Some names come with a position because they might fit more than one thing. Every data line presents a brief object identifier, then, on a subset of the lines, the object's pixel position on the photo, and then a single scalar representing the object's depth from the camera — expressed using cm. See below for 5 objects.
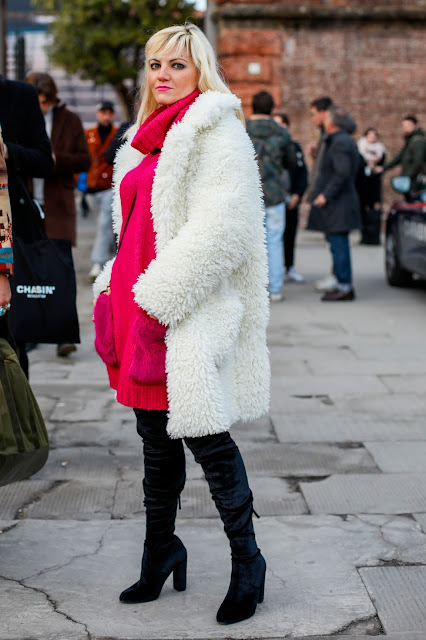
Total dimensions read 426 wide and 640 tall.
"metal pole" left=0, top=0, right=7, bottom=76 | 1508
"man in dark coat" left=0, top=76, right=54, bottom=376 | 489
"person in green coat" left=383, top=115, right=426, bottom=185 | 1573
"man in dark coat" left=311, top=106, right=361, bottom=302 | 993
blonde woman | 300
